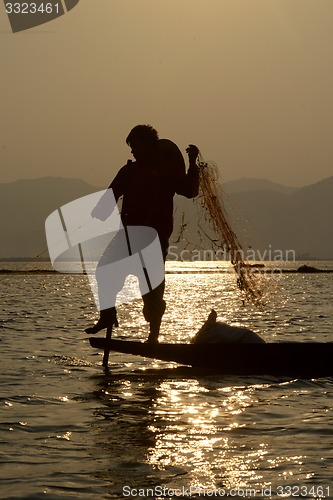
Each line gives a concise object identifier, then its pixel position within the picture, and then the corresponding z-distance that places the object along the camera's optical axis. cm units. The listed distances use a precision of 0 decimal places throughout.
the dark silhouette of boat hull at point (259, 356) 1150
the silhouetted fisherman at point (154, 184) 1108
